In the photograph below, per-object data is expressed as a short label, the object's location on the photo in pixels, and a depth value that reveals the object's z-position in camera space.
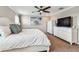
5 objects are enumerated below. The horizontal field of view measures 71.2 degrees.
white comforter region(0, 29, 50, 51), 1.21
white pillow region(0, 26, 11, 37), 1.28
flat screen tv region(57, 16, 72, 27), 2.47
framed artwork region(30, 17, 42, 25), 2.57
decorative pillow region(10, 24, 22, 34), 1.65
